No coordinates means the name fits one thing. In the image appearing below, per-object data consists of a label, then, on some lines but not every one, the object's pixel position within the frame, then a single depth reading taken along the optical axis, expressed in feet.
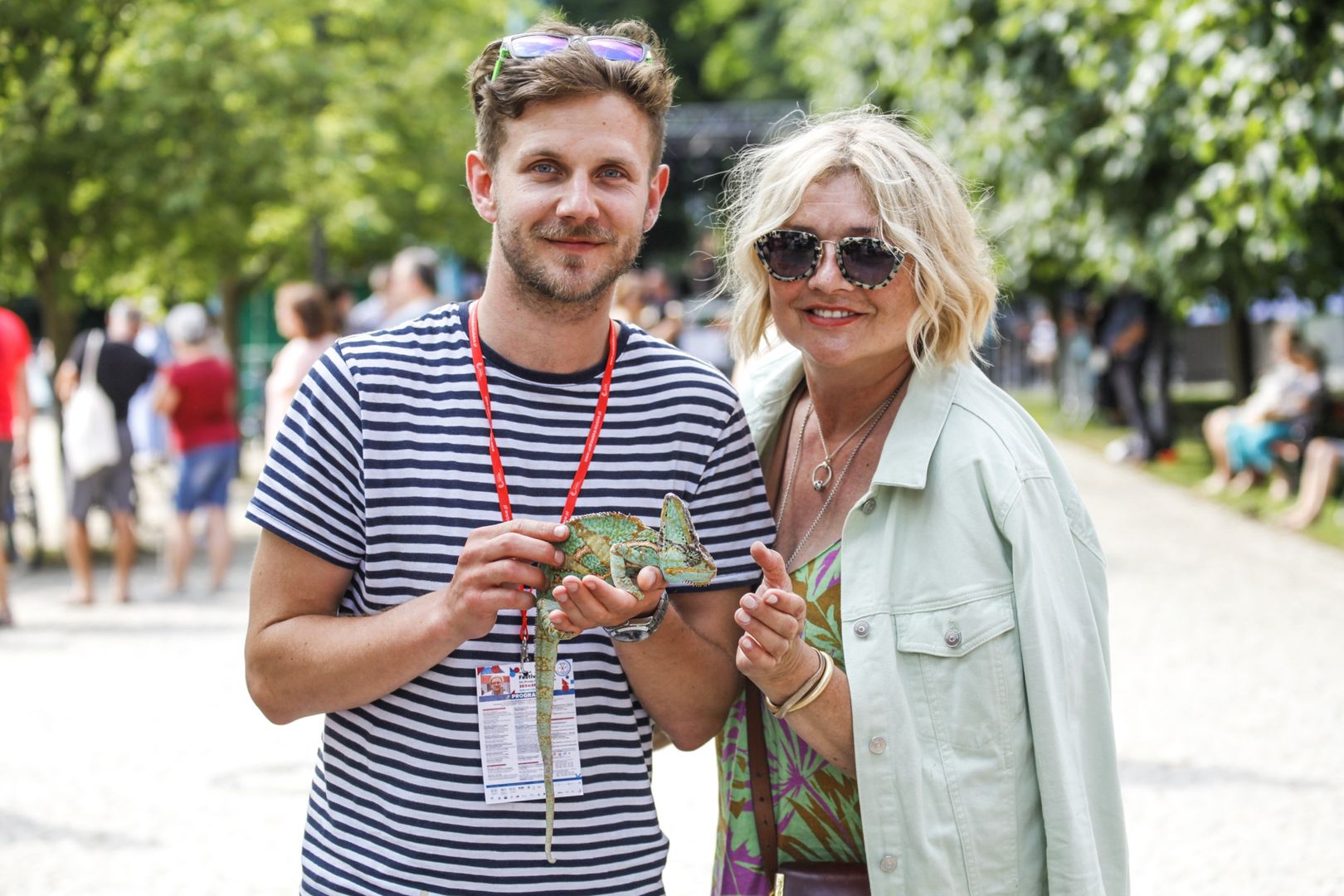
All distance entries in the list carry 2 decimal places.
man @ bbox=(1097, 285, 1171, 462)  59.77
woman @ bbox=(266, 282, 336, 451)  26.99
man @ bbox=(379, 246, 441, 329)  30.83
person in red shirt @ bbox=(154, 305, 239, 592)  34.99
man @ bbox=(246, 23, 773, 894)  7.16
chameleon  6.66
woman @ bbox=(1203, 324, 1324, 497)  43.60
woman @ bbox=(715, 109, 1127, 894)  7.59
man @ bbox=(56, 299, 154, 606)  33.96
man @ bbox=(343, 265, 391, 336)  38.75
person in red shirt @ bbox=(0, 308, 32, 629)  31.14
